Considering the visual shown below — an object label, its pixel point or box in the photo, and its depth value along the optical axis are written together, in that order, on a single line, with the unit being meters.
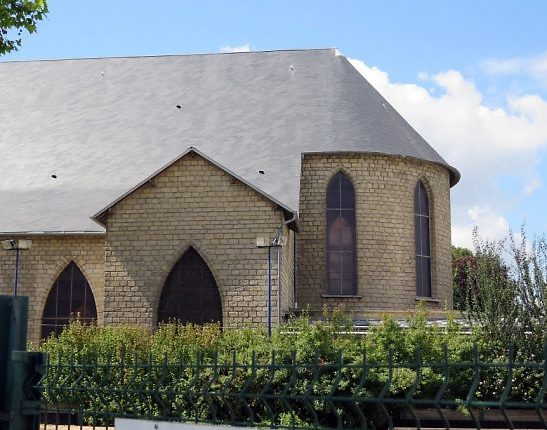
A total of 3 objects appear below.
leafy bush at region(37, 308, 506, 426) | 12.34
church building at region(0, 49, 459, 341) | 20.72
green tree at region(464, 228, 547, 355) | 16.11
